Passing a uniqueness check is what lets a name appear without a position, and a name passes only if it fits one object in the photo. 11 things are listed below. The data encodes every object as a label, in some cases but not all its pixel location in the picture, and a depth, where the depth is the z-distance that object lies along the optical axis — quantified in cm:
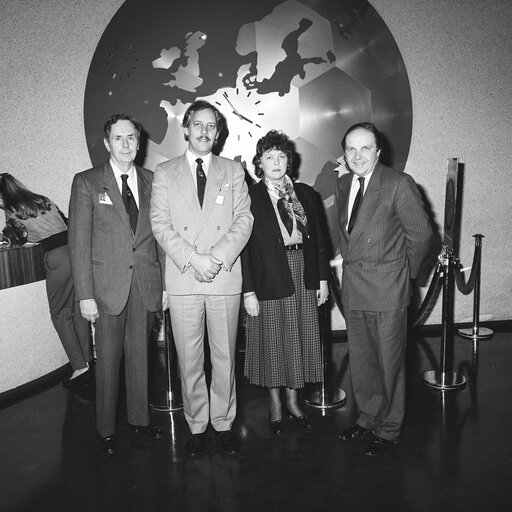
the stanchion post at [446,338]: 368
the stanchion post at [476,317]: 465
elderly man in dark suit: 269
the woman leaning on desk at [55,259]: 359
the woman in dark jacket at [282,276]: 283
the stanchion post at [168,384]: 342
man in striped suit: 262
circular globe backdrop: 423
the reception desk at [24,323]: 317
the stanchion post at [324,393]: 327
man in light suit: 263
